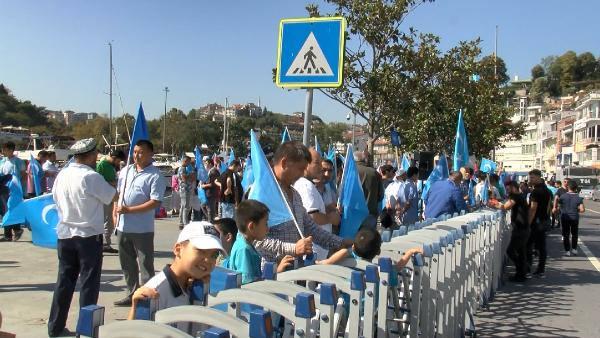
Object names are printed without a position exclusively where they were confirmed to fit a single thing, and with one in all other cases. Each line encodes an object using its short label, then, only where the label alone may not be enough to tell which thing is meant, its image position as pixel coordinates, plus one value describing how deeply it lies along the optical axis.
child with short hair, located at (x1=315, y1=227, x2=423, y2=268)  3.78
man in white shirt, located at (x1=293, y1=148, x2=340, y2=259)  5.05
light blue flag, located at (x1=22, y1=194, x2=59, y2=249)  7.79
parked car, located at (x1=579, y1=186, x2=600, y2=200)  53.53
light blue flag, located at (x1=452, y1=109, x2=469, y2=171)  12.13
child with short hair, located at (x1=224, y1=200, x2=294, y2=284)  3.45
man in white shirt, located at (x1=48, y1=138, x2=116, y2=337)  5.16
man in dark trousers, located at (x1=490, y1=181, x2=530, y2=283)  9.94
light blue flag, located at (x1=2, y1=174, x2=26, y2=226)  10.25
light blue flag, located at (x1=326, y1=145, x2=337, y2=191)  8.50
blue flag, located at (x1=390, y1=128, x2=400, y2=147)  17.04
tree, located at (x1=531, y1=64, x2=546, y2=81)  167.75
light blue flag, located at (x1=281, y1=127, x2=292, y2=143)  10.31
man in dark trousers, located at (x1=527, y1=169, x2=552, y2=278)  10.52
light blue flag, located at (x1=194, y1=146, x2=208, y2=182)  16.04
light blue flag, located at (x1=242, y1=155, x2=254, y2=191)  9.64
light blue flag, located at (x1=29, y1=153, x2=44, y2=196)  12.26
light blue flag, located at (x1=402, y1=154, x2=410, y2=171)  18.05
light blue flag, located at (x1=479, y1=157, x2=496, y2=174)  21.88
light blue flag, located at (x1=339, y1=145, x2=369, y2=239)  6.96
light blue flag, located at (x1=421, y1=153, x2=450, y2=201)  13.28
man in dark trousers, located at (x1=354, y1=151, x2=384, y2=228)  9.01
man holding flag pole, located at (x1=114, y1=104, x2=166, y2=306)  6.11
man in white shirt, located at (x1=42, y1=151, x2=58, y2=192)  13.37
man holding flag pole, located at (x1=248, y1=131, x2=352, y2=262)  4.18
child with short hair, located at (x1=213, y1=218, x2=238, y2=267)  4.89
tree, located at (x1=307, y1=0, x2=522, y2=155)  13.94
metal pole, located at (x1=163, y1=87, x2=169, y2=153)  82.46
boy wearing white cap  2.51
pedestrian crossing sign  5.39
